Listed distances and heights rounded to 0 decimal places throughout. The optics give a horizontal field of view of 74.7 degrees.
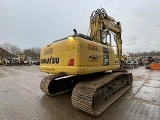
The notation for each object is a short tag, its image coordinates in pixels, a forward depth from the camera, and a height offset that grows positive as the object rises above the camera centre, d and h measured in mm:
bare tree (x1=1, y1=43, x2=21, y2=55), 46830 +6115
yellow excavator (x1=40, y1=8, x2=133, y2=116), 3270 -167
